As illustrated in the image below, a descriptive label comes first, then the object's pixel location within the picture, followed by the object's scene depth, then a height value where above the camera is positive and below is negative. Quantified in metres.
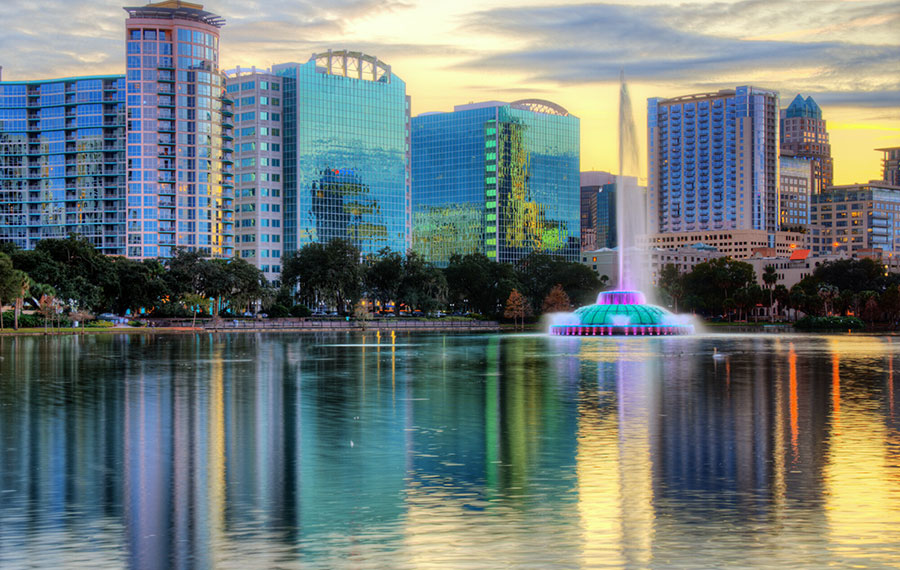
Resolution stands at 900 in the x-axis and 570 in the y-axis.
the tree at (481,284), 196.50 +5.00
